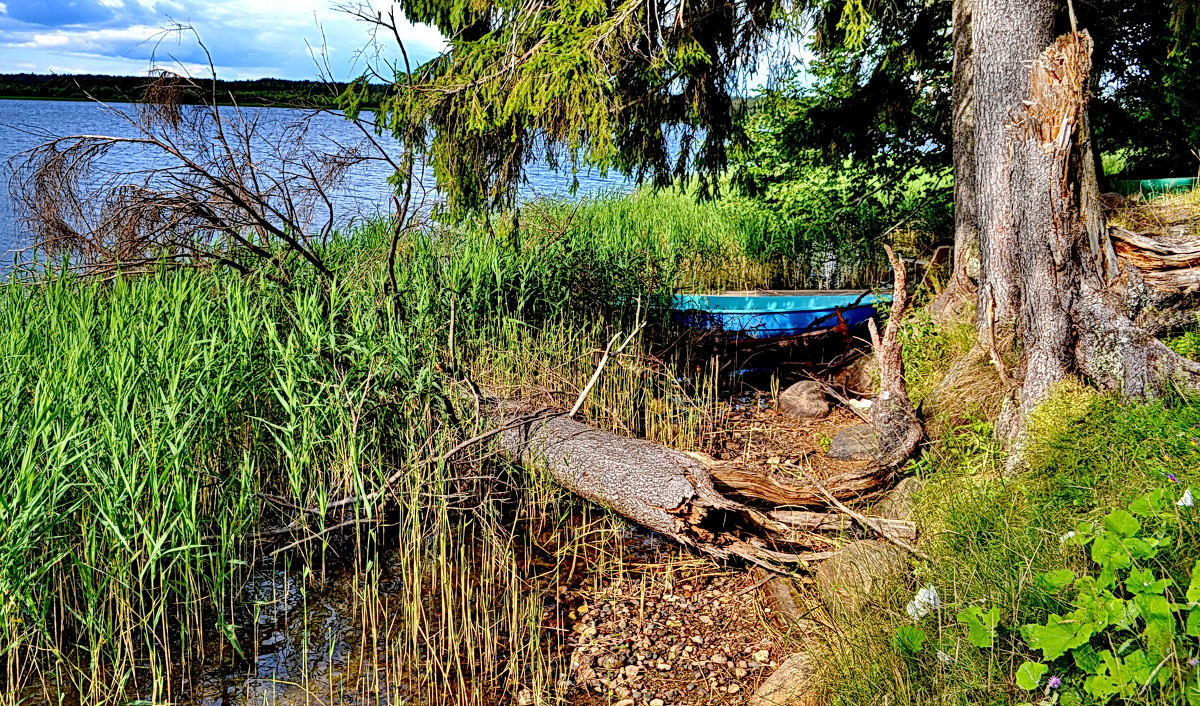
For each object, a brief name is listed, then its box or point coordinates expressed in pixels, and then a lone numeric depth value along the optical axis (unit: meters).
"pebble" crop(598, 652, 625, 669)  3.90
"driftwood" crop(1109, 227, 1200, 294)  5.16
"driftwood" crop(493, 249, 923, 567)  4.49
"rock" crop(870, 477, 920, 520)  4.71
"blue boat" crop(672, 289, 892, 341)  8.27
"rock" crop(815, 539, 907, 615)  3.50
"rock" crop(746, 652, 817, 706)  3.25
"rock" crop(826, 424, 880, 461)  5.87
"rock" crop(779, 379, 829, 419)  7.17
